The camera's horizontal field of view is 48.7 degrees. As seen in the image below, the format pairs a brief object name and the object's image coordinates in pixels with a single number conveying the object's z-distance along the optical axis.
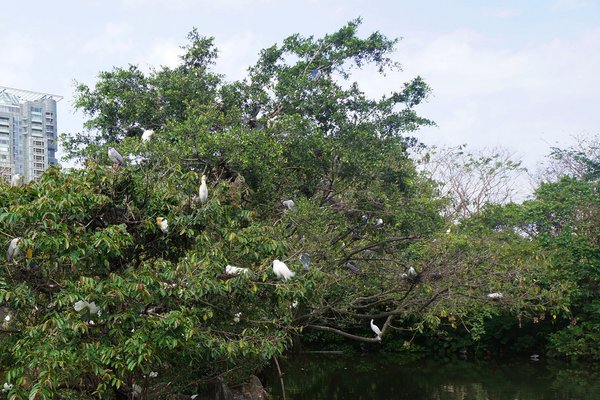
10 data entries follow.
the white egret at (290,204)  8.21
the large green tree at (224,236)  4.37
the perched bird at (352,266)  9.79
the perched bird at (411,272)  9.04
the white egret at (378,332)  9.60
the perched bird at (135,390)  5.29
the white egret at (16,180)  5.34
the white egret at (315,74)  9.63
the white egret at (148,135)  7.23
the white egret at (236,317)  5.64
